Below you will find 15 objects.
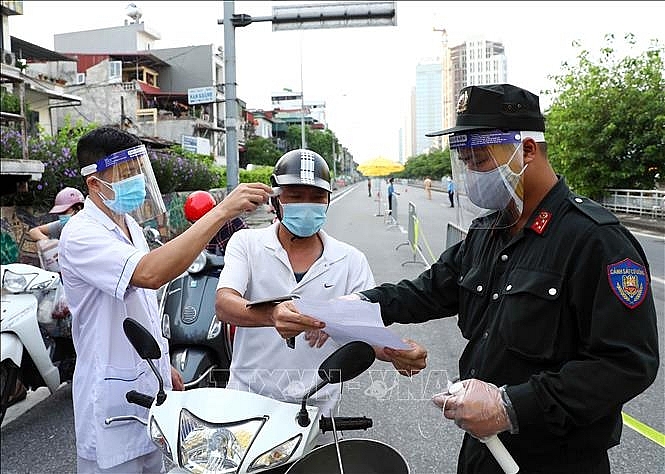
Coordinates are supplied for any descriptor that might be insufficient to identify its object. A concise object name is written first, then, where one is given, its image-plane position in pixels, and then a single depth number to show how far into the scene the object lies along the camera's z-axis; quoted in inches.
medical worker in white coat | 80.2
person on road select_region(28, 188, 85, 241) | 227.5
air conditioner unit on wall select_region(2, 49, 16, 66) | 692.7
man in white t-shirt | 84.6
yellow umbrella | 891.4
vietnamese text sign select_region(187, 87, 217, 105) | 381.1
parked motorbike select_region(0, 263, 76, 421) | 139.8
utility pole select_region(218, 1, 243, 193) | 386.0
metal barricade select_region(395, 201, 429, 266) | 466.9
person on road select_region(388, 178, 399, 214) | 918.3
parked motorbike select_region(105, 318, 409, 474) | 59.4
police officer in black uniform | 54.6
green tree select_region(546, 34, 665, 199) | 408.8
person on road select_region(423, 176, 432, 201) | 1678.2
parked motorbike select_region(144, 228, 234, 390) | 146.6
